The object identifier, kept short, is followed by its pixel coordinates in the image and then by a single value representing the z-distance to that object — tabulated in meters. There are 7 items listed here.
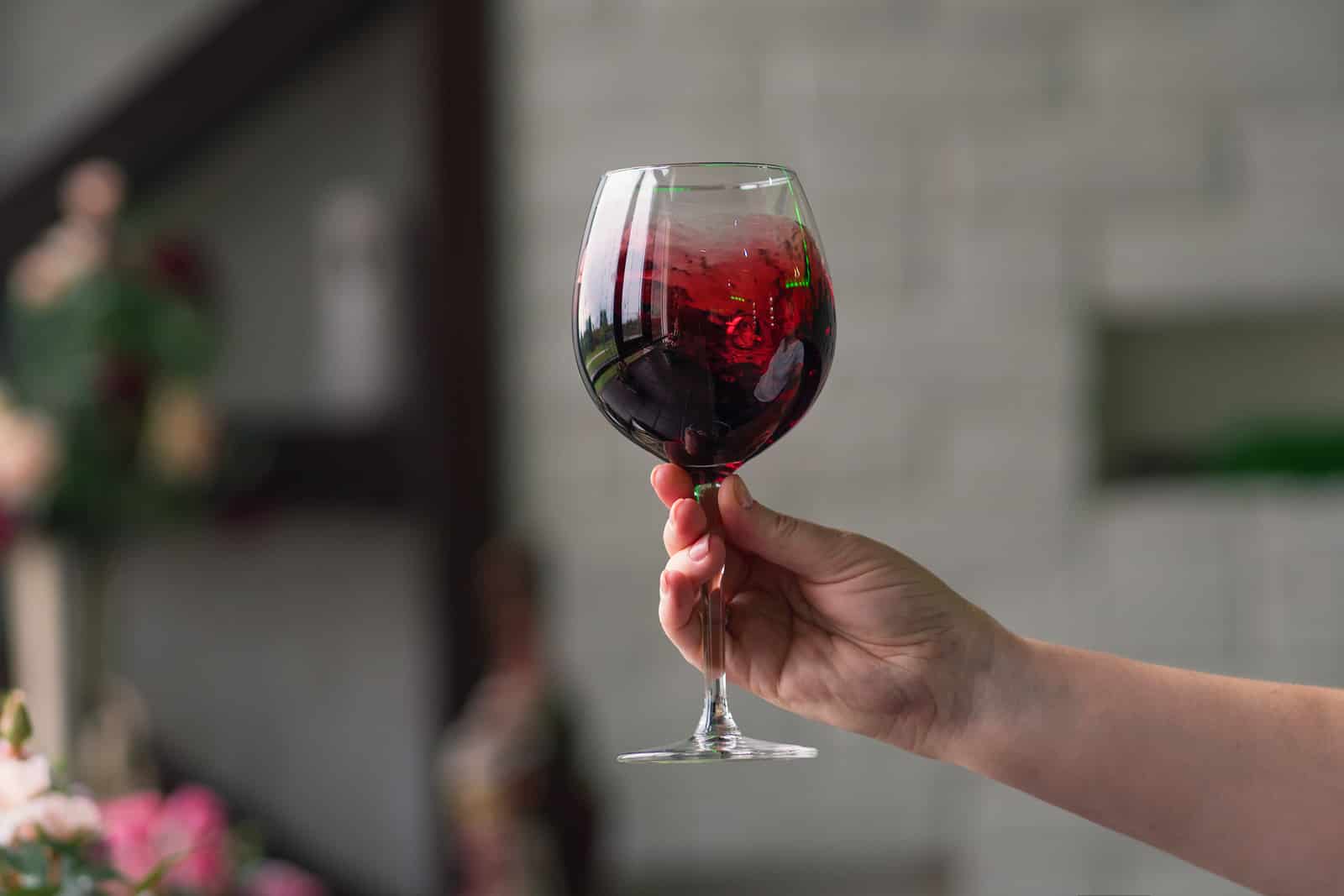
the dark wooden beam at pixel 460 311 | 3.99
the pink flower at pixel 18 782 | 1.34
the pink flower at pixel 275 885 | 1.84
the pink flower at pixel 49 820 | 1.34
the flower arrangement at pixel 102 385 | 2.39
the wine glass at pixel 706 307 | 1.40
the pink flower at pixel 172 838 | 1.59
